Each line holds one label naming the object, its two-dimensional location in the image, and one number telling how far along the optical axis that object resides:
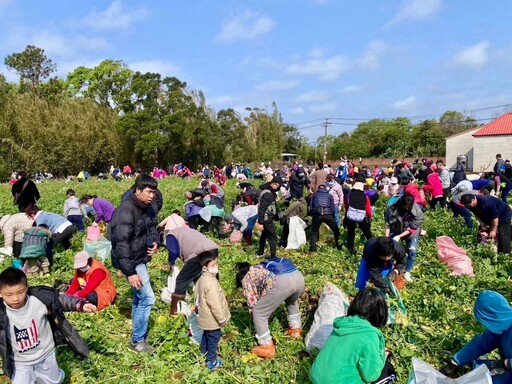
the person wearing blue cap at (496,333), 3.12
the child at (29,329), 2.85
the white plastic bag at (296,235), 8.55
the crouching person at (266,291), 4.19
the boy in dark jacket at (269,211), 7.64
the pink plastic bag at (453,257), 6.48
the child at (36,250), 6.93
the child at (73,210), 9.36
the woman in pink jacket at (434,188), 11.23
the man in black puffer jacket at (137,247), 3.98
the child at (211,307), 3.95
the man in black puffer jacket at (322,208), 7.87
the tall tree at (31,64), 43.06
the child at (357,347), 2.87
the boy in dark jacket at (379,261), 4.52
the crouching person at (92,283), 5.43
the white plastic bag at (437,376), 2.93
